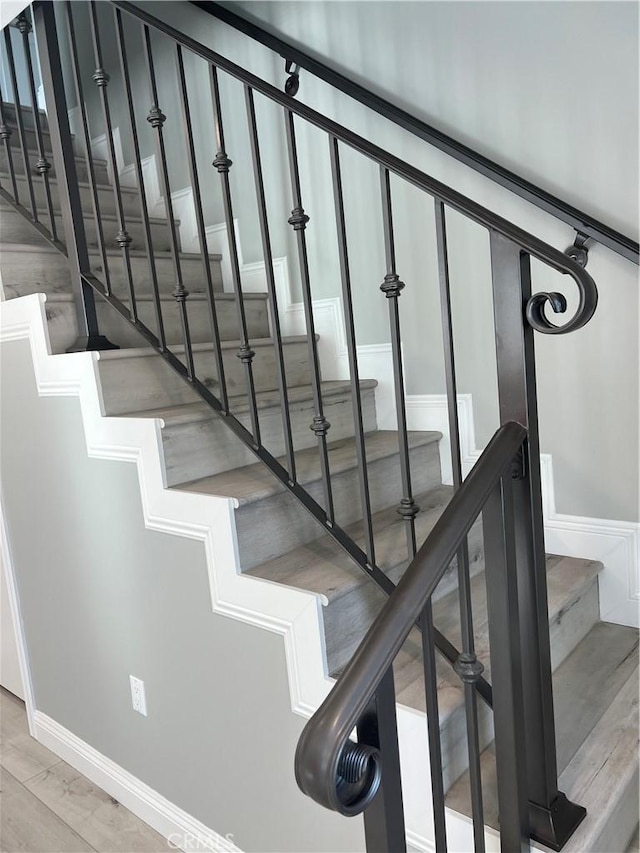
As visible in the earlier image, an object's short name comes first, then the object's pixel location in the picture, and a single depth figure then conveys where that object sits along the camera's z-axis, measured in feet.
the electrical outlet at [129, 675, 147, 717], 6.74
